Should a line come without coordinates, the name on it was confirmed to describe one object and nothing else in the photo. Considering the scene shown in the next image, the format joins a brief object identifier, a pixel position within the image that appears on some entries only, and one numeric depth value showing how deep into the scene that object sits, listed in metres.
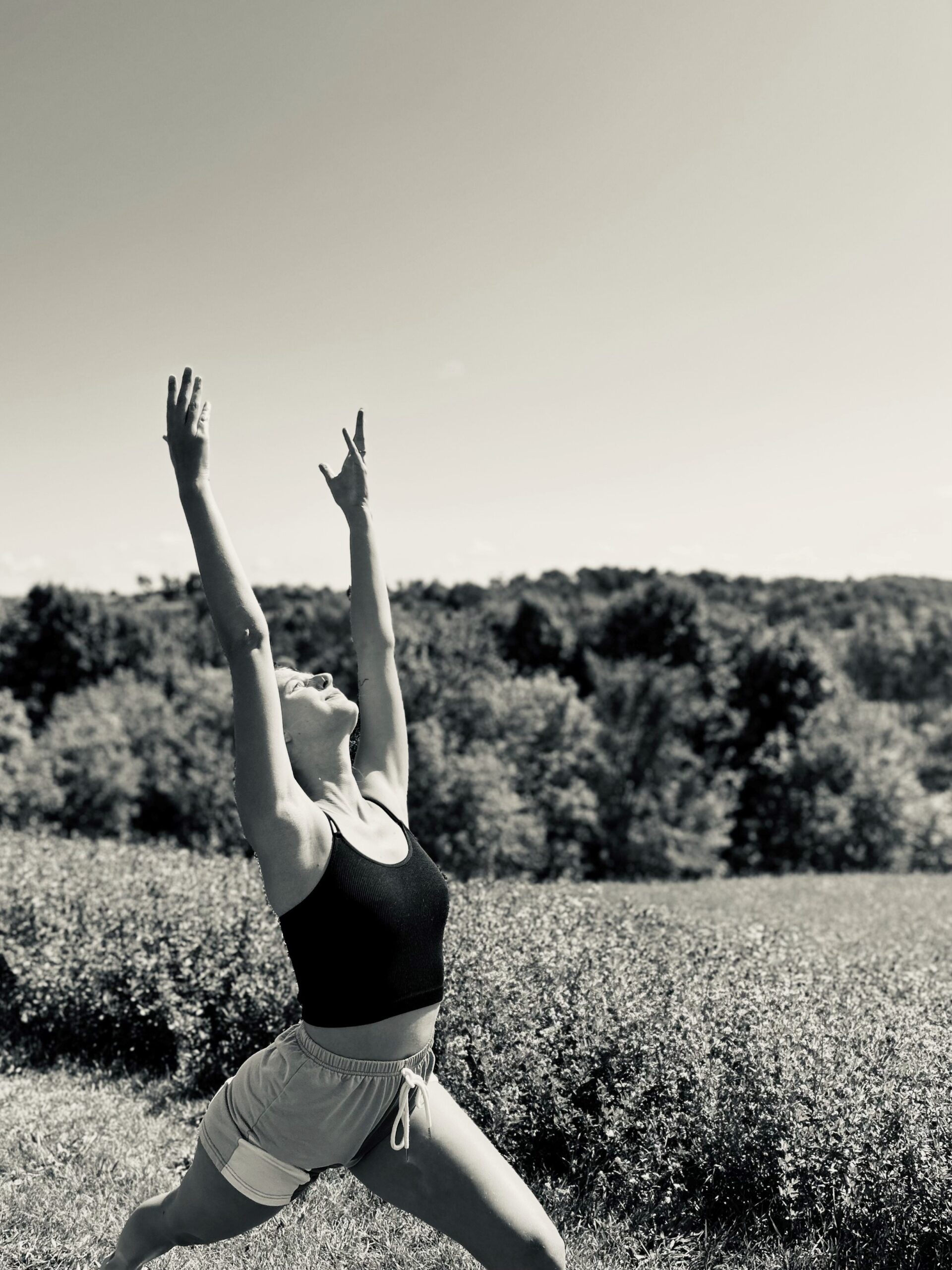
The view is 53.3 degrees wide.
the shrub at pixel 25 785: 27.67
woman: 2.30
